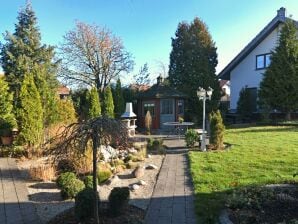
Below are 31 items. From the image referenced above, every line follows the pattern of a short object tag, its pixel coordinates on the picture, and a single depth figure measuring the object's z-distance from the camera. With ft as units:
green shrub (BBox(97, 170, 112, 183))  16.68
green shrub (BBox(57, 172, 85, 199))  13.83
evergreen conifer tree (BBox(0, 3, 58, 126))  48.92
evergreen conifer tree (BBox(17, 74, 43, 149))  24.93
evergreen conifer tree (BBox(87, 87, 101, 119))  37.36
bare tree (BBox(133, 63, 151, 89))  66.85
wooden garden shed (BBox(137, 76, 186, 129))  47.92
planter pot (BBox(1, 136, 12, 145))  26.75
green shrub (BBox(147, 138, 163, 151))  26.86
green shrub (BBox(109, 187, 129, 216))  11.20
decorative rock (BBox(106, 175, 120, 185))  16.74
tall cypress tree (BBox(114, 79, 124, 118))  46.27
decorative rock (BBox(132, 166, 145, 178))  18.08
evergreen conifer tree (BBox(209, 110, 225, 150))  25.94
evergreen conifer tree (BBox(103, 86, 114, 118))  42.19
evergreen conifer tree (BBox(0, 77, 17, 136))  27.20
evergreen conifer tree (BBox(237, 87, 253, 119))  50.77
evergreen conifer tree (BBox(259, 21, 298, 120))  43.78
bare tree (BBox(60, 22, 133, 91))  57.67
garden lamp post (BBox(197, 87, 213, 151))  25.63
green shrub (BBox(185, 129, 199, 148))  27.12
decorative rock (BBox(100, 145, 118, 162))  21.15
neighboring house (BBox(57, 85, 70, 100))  71.65
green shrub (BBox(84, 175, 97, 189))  14.34
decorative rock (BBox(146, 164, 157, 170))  19.98
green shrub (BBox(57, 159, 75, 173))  17.87
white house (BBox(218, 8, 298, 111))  49.54
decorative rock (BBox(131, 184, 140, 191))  15.32
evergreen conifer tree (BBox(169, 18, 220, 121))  53.20
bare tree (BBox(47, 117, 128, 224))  9.62
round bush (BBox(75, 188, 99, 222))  10.43
